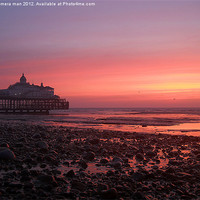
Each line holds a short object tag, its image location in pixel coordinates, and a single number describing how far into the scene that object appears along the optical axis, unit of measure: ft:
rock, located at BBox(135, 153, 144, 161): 31.87
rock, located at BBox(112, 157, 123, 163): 29.48
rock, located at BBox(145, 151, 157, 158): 34.15
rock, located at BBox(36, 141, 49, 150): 36.19
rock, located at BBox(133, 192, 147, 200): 17.94
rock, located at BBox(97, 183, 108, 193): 18.84
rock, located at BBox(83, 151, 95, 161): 30.87
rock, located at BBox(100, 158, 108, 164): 29.09
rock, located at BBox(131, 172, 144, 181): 22.49
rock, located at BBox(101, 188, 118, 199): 17.79
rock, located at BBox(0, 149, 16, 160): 26.81
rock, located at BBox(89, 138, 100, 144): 45.16
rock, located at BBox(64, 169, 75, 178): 22.47
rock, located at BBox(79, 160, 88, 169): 26.53
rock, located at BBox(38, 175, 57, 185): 19.74
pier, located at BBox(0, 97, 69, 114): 262.22
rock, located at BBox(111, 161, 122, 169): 26.80
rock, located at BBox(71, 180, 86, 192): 19.22
